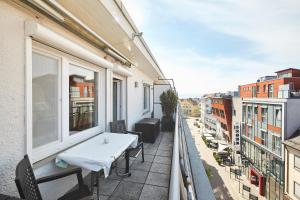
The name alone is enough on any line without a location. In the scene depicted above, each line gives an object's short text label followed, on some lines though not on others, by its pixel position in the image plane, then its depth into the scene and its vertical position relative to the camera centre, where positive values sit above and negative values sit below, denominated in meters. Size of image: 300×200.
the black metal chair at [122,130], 3.57 -0.77
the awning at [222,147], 19.52 -6.19
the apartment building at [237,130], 19.19 -3.90
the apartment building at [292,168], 9.59 -4.49
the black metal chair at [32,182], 1.19 -0.80
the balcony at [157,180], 1.73 -1.48
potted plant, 6.96 -0.42
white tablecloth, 1.86 -0.73
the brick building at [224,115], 23.70 -2.62
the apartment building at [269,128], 11.58 -2.64
